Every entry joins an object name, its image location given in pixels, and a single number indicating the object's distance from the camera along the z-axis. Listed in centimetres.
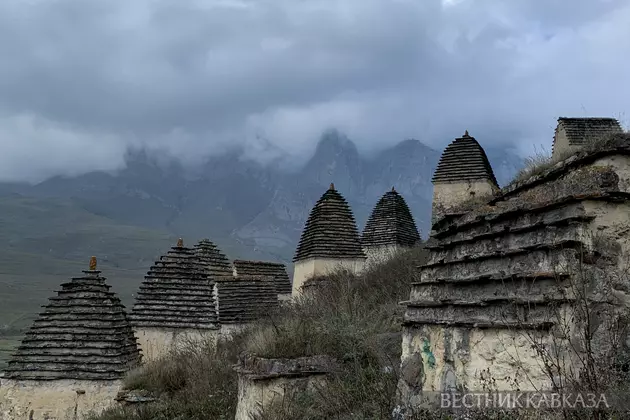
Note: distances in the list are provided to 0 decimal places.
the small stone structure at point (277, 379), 841
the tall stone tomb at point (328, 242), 2298
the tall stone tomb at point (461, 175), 2466
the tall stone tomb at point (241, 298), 2180
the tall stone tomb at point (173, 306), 1584
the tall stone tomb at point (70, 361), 1214
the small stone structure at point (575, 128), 2084
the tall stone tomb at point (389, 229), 2823
